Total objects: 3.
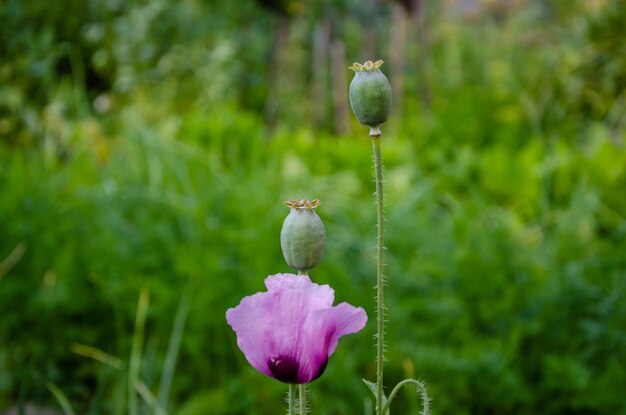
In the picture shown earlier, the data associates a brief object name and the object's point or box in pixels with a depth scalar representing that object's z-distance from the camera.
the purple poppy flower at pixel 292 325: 0.98
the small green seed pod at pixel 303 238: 0.99
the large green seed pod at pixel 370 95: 0.96
